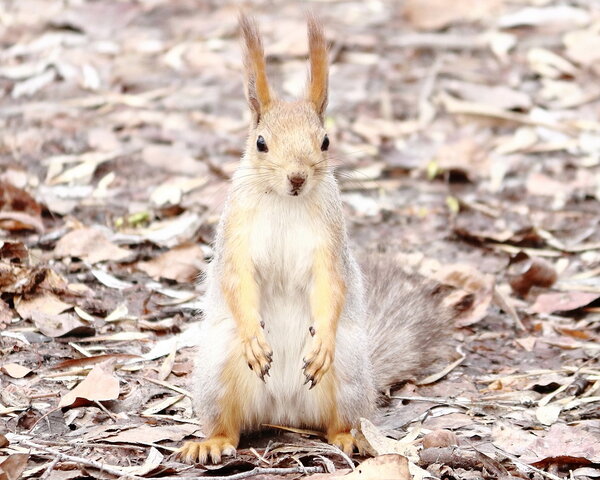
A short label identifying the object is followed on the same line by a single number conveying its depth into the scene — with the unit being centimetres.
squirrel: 621
